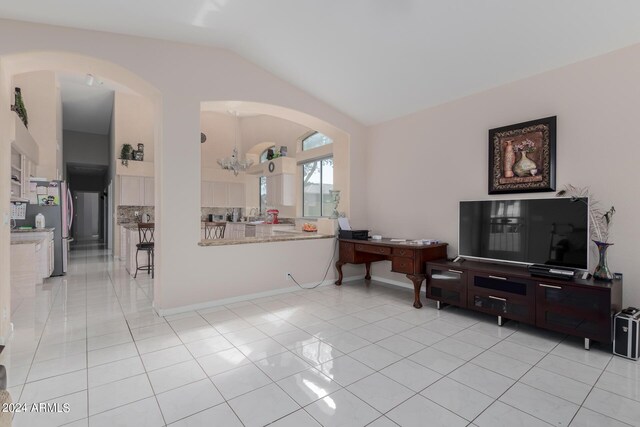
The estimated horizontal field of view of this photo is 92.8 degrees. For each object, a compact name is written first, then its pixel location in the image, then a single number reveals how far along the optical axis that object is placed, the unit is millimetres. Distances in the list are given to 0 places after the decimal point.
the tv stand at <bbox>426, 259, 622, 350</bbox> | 2479
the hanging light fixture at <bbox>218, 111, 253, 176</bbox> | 6508
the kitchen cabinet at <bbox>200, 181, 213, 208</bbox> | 8422
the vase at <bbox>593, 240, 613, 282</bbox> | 2639
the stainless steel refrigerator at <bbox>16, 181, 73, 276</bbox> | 5293
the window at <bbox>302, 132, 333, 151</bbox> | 6939
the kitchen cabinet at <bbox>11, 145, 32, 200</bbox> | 4523
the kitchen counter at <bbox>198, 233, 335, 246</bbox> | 3729
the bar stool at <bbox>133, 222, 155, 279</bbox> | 5316
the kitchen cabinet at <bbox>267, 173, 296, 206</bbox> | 7520
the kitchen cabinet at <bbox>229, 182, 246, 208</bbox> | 8836
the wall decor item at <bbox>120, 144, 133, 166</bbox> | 7266
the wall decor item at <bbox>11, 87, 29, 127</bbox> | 4480
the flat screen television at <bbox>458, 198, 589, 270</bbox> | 2785
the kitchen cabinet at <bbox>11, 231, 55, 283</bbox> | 4641
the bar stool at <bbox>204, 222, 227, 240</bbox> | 6102
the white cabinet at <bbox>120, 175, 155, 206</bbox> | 7367
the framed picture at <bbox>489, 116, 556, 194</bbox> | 3115
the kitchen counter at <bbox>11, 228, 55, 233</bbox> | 4858
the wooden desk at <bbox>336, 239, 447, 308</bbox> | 3678
